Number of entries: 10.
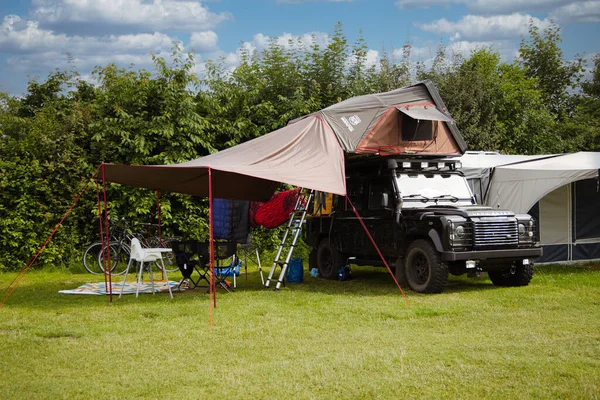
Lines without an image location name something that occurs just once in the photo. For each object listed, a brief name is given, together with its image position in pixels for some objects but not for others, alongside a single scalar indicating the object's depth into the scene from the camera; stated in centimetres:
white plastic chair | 977
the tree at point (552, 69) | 3369
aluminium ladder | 1102
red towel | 1236
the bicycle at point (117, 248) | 1363
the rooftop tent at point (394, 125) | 1086
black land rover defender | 970
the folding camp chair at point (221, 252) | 1014
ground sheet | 1073
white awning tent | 1188
